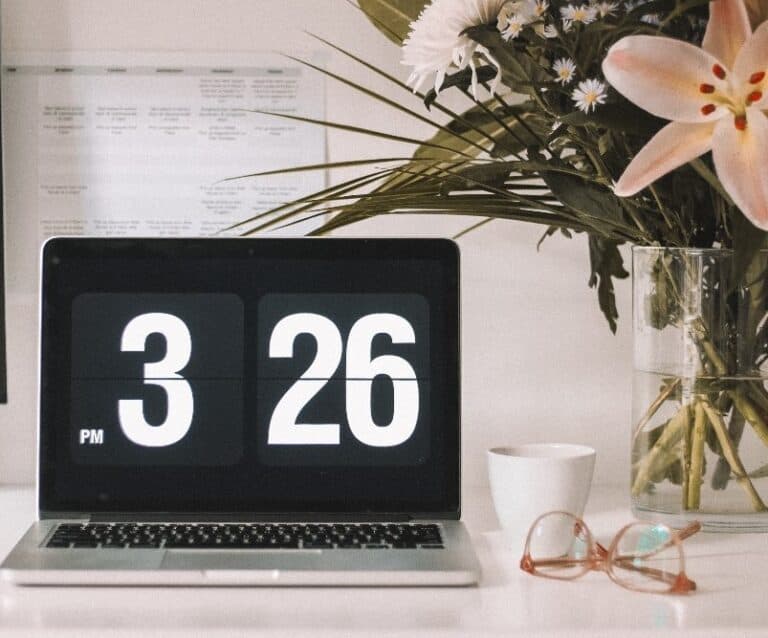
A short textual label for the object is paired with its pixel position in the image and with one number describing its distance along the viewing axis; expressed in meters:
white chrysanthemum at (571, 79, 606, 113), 1.12
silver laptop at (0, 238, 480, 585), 1.23
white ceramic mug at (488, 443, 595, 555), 1.19
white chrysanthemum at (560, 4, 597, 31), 1.13
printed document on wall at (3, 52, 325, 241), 1.41
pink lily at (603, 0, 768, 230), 1.09
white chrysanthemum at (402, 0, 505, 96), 1.16
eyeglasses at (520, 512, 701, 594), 1.10
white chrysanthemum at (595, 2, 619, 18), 1.13
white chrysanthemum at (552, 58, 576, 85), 1.14
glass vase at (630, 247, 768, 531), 1.19
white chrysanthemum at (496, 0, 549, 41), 1.14
